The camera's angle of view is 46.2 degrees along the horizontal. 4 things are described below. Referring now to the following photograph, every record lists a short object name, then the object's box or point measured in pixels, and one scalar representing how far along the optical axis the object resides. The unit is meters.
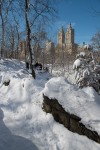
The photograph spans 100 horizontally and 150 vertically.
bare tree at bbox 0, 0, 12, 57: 11.03
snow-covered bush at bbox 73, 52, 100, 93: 4.46
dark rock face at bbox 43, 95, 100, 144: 3.27
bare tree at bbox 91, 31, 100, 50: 14.55
